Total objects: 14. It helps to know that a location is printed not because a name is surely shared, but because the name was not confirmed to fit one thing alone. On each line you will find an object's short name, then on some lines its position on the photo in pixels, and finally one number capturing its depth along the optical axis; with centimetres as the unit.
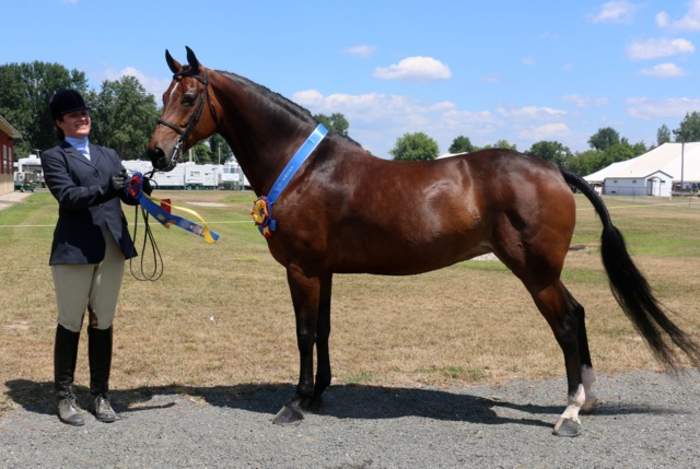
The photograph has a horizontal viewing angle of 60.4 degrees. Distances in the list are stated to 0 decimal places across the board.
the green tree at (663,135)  17912
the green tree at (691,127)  16512
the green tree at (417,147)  12862
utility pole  8344
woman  444
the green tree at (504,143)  9458
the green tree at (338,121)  14865
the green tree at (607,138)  19688
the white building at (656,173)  8188
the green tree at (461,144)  13988
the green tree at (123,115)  7844
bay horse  460
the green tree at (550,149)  12381
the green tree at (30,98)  8412
